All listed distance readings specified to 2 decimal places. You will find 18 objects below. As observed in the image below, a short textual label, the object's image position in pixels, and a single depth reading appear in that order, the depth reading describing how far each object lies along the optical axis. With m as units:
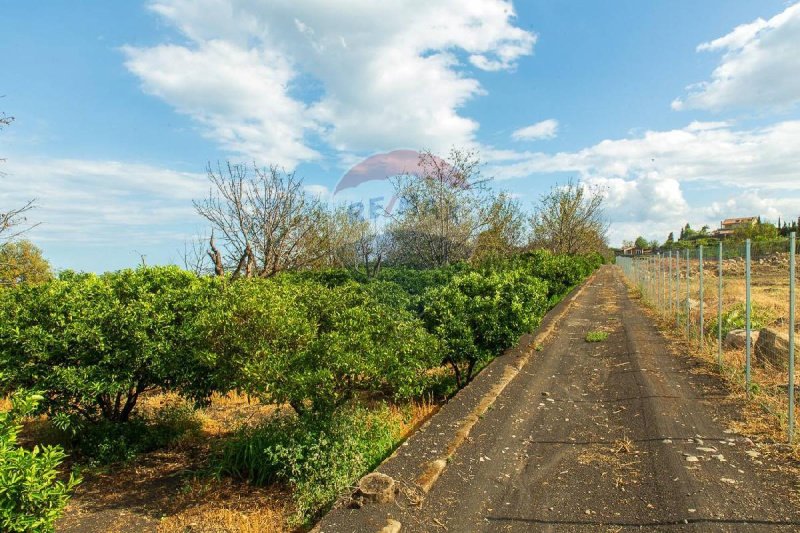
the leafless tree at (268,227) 15.21
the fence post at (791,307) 4.80
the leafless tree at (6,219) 9.60
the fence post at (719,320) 7.99
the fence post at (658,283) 15.14
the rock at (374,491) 3.84
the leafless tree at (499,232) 22.19
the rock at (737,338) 8.64
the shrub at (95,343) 4.98
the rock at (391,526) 3.50
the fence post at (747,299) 6.05
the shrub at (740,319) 10.24
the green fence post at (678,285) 11.64
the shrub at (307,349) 4.29
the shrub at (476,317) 7.52
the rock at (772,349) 7.22
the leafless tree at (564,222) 32.84
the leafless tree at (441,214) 20.12
